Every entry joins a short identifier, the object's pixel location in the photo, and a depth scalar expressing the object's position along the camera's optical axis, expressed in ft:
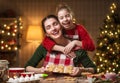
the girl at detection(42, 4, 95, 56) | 7.93
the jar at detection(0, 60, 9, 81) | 5.43
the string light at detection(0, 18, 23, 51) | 20.35
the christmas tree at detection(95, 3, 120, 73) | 18.97
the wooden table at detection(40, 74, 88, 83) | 6.36
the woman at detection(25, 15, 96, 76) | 7.90
